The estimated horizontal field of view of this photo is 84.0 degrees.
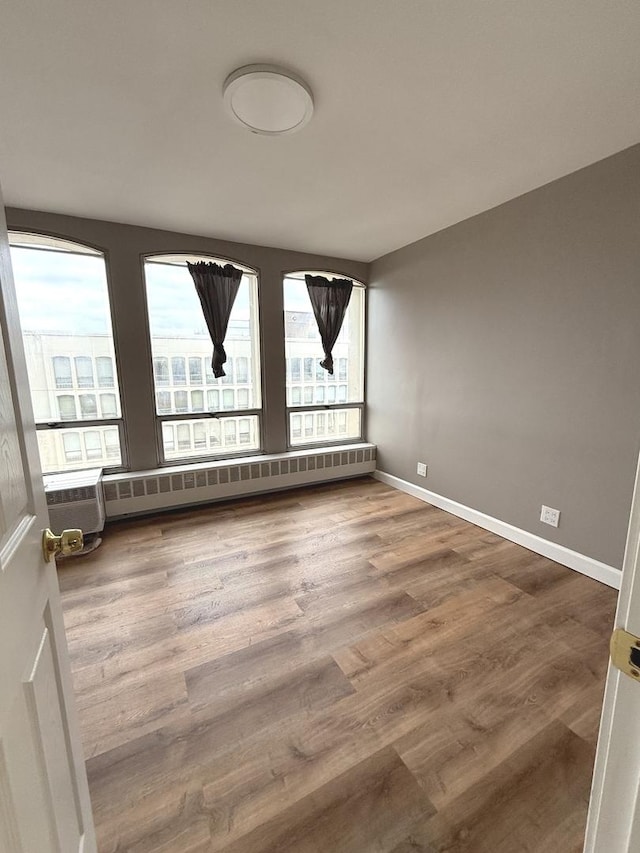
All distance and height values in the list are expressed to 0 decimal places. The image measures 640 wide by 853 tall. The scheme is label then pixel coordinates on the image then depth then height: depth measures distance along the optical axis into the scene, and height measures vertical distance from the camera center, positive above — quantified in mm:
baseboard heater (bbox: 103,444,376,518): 3111 -1043
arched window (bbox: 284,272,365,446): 3861 -66
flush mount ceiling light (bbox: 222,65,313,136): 1445 +1167
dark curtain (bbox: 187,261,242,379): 3281 +715
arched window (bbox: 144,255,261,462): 3271 +28
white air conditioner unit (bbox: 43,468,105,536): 2656 -981
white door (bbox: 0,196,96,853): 559 -541
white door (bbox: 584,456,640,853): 527 -581
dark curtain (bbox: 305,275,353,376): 3809 +712
